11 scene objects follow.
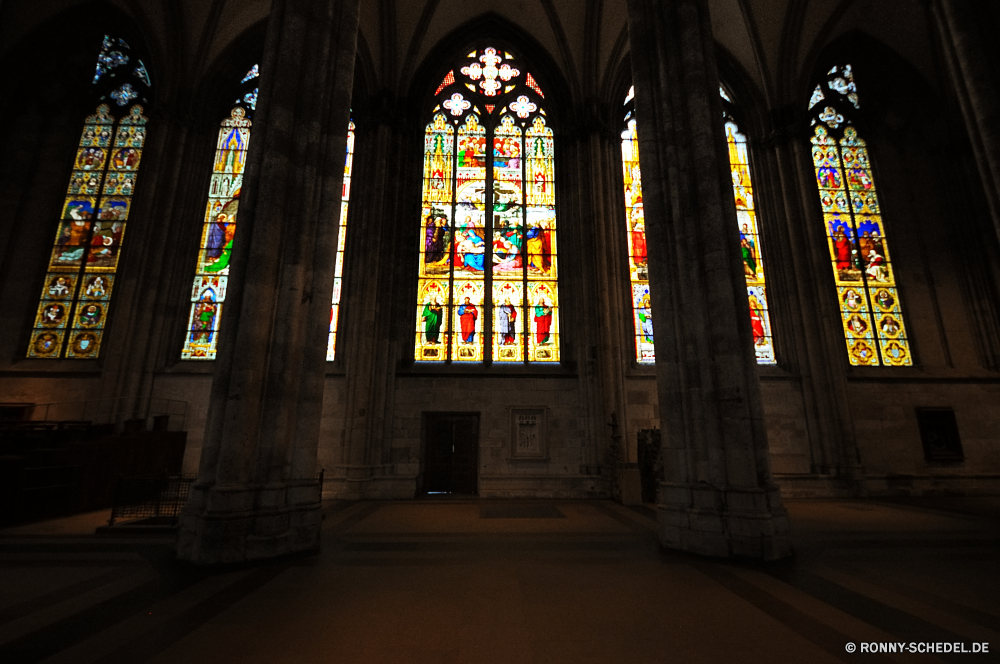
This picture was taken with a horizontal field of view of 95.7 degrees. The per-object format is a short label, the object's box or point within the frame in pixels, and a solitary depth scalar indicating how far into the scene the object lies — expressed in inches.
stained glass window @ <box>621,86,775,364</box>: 487.2
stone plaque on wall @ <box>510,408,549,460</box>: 446.6
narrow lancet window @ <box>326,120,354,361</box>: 460.2
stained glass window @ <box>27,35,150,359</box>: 449.4
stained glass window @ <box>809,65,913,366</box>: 492.4
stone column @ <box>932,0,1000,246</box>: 248.1
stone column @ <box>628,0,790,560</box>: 201.3
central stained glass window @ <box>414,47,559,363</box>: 478.0
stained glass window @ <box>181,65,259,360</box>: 465.4
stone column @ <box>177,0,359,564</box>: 189.0
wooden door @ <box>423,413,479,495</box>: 443.2
